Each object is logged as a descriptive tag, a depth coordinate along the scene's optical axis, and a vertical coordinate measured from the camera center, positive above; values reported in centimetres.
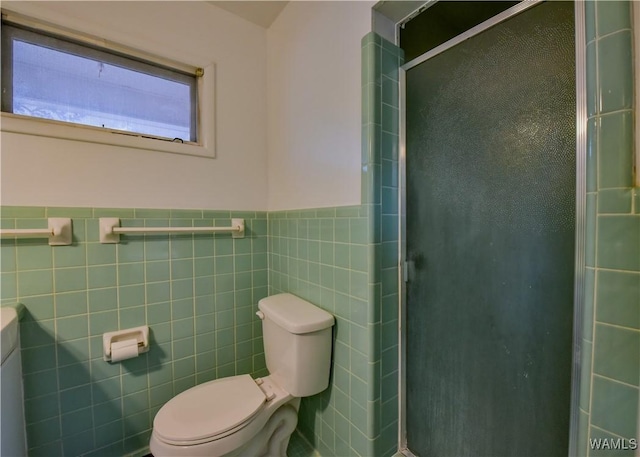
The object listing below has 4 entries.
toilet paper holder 117 -55
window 109 +70
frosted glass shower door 71 -5
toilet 95 -79
